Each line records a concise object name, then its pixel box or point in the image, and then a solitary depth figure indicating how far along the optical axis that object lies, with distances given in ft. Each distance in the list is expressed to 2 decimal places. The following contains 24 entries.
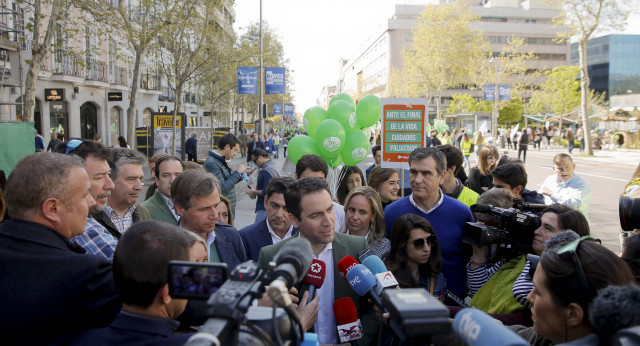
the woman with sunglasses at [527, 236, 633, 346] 5.82
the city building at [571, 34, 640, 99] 316.60
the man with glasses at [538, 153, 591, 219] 18.72
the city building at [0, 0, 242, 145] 61.41
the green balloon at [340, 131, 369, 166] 25.80
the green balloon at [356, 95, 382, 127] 27.81
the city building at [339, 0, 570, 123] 303.27
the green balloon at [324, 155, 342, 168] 25.66
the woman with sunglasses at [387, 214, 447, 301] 11.02
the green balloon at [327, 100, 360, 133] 26.76
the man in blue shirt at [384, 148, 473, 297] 12.43
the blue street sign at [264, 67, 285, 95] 71.92
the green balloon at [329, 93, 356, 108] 29.53
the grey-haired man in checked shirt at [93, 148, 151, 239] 12.35
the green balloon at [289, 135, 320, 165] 25.38
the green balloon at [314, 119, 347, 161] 24.31
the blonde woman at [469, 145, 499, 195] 23.32
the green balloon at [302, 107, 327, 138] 28.37
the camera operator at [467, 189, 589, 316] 9.58
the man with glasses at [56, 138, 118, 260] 10.71
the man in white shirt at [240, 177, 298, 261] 13.47
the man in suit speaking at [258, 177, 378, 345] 9.51
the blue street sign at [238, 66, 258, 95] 64.18
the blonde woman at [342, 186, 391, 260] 13.47
